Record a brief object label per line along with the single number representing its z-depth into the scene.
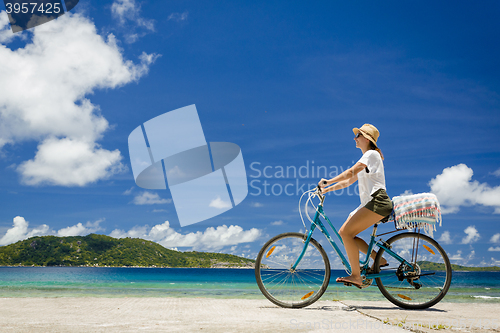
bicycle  4.36
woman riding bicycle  4.19
